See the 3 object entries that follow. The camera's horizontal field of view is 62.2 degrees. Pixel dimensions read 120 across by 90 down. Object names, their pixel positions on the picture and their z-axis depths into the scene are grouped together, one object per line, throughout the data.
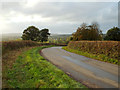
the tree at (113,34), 37.06
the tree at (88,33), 23.41
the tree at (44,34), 49.96
